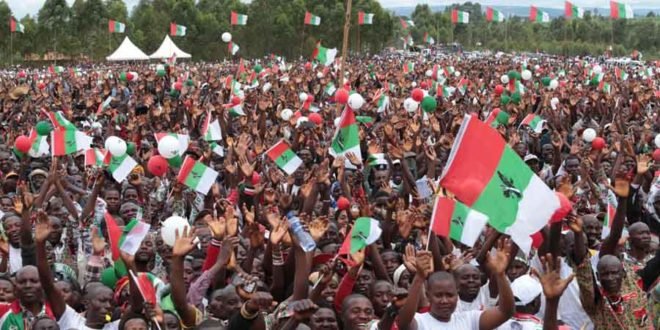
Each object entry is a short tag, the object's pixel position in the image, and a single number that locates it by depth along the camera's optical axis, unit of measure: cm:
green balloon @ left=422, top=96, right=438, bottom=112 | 1309
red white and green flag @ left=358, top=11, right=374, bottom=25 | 3284
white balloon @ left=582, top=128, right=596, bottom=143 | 1045
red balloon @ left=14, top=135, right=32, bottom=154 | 961
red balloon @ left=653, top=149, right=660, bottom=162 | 932
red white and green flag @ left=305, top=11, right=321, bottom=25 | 3098
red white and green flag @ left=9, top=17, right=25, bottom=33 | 3162
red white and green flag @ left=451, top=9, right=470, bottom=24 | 3528
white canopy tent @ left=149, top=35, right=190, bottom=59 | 3697
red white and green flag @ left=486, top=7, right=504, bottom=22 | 3497
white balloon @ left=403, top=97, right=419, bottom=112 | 1284
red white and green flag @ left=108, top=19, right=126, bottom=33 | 3534
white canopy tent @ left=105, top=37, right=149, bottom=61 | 3619
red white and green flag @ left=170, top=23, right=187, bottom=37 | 3436
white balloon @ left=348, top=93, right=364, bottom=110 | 1108
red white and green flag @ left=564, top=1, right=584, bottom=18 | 3128
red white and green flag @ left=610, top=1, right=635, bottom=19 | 2625
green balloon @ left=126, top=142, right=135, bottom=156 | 1005
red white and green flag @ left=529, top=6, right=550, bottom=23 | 3419
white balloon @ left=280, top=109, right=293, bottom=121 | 1280
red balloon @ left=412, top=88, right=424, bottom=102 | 1420
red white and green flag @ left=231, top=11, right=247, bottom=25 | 3267
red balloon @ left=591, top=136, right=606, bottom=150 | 954
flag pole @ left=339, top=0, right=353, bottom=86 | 1273
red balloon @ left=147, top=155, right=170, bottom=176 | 891
